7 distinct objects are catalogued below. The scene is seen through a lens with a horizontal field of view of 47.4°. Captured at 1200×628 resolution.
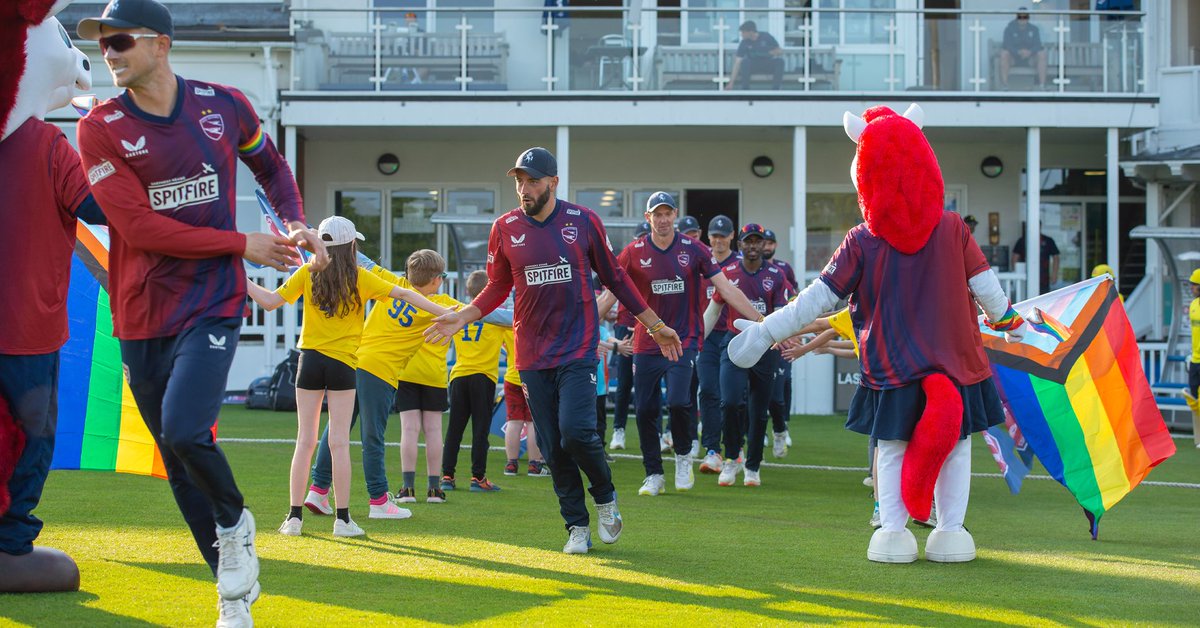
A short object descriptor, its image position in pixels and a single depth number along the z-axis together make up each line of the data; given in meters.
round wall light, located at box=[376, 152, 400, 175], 23.28
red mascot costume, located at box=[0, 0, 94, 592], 5.41
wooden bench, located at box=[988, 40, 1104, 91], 20.38
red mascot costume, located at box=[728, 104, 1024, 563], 6.54
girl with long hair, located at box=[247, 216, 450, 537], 7.53
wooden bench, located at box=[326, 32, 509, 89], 20.58
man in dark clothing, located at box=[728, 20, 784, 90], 20.25
